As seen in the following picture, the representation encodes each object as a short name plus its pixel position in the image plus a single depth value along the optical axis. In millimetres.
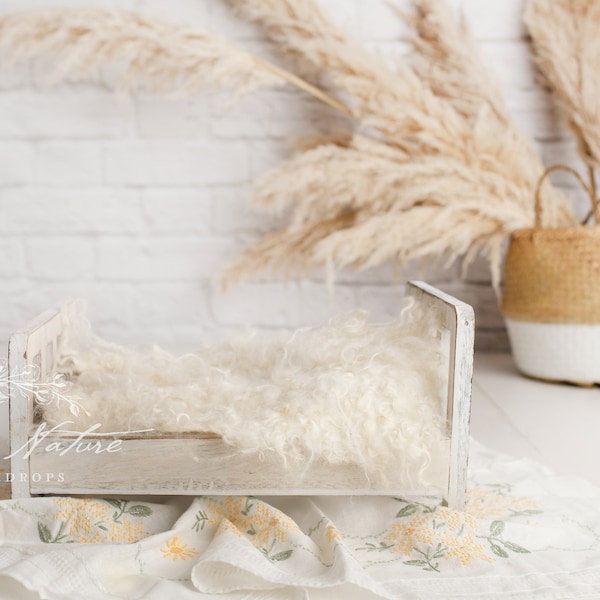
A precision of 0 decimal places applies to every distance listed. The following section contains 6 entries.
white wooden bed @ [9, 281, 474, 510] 629
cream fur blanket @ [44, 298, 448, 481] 625
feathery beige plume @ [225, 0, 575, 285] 1189
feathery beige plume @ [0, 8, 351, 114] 1177
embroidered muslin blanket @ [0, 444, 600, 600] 538
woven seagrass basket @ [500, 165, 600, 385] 1122
